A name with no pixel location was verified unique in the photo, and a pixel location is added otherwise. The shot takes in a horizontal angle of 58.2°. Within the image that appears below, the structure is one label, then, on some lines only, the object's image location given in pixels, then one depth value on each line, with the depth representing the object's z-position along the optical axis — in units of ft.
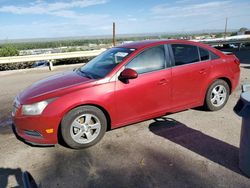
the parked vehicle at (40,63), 44.09
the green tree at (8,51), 52.82
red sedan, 11.13
